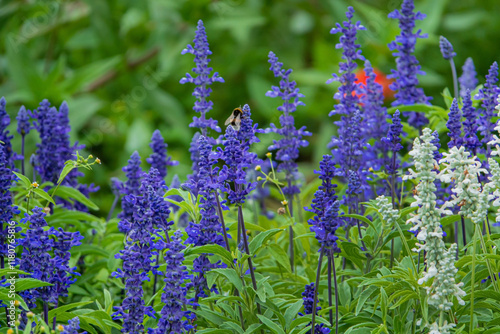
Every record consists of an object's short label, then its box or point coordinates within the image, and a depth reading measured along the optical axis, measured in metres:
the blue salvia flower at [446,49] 5.87
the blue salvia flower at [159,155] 5.92
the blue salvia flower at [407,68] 5.85
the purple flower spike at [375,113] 5.85
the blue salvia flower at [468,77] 6.65
